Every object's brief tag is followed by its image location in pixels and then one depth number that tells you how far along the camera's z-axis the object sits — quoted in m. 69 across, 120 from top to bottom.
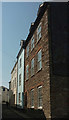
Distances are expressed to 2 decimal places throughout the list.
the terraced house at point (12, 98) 17.03
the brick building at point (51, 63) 5.96
